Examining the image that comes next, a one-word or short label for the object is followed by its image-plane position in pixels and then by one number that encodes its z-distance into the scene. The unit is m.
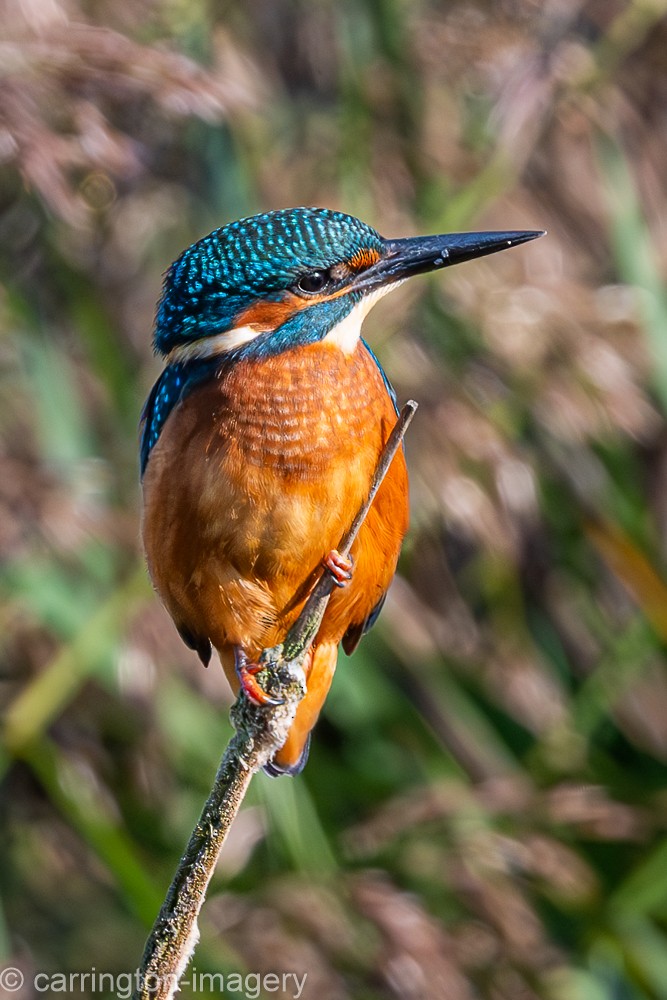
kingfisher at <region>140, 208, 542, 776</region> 3.53
